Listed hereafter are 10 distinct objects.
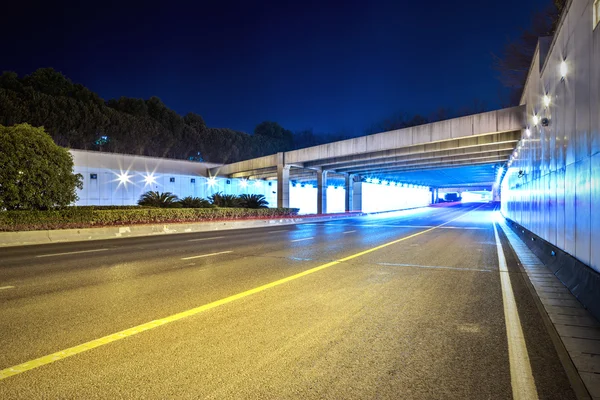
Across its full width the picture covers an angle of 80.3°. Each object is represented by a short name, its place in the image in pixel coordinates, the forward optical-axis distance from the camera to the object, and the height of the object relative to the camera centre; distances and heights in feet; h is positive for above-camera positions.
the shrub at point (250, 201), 111.04 +0.18
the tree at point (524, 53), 62.44 +29.97
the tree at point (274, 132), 302.47 +60.24
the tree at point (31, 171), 54.75 +4.78
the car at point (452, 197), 366.43 +5.70
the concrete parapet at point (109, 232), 49.93 -5.37
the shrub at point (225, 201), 104.63 +0.16
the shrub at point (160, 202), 89.35 -0.17
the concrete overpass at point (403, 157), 77.56 +14.62
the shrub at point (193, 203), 90.53 -0.41
